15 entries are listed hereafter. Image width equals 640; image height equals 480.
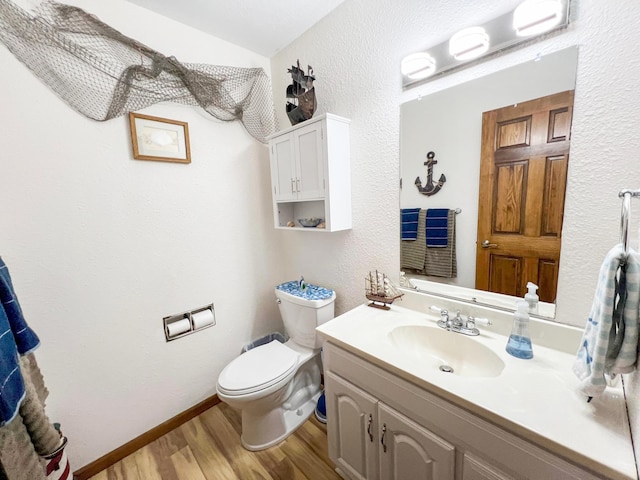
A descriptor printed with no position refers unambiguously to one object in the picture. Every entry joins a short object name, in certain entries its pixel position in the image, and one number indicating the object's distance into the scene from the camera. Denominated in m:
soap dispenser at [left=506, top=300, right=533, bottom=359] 0.92
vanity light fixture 0.90
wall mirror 0.95
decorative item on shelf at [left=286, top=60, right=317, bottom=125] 1.55
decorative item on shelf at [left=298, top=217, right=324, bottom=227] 1.72
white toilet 1.38
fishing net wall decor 1.14
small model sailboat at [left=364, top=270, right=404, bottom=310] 1.39
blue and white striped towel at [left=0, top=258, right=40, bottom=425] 0.70
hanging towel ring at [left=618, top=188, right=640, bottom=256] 0.64
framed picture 1.41
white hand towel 0.60
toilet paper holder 1.59
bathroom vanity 0.63
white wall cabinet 1.45
